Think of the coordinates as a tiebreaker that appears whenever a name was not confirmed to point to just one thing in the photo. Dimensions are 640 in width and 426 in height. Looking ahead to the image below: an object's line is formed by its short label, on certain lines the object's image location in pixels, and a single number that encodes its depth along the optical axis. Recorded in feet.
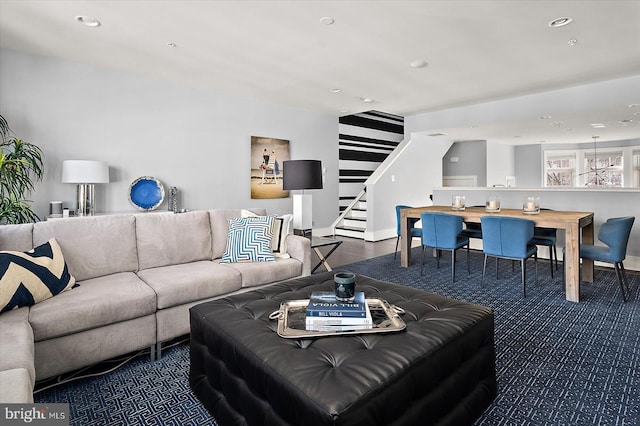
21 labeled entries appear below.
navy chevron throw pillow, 6.19
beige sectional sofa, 5.96
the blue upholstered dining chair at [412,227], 15.91
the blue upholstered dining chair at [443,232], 13.35
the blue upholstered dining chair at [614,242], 10.41
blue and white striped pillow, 9.91
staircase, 24.31
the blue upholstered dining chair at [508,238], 11.40
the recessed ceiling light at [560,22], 10.07
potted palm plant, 11.30
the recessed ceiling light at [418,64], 13.50
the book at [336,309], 5.06
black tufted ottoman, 3.70
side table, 12.20
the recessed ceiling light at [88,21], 9.93
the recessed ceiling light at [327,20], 9.92
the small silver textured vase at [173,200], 16.15
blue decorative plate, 15.23
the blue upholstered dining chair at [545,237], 12.86
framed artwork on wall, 19.60
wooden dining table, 10.82
